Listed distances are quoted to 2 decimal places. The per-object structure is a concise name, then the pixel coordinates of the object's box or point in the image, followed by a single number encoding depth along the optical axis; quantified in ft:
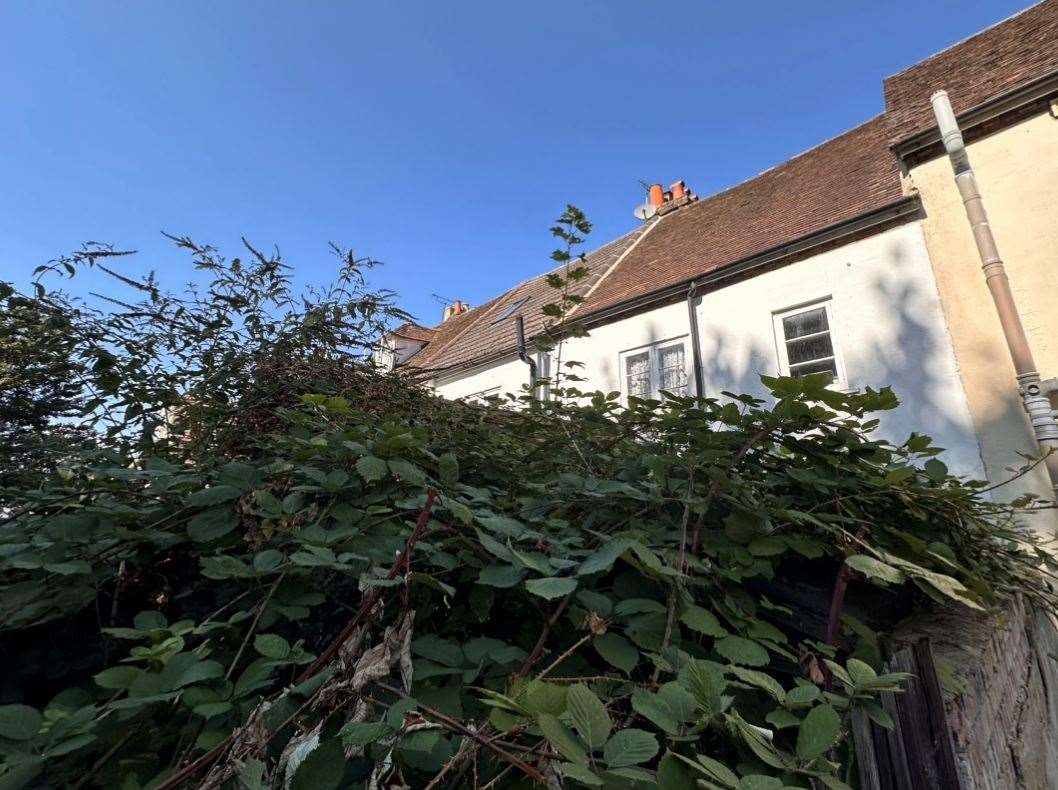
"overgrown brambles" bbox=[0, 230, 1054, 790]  2.35
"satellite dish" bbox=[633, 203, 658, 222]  46.06
